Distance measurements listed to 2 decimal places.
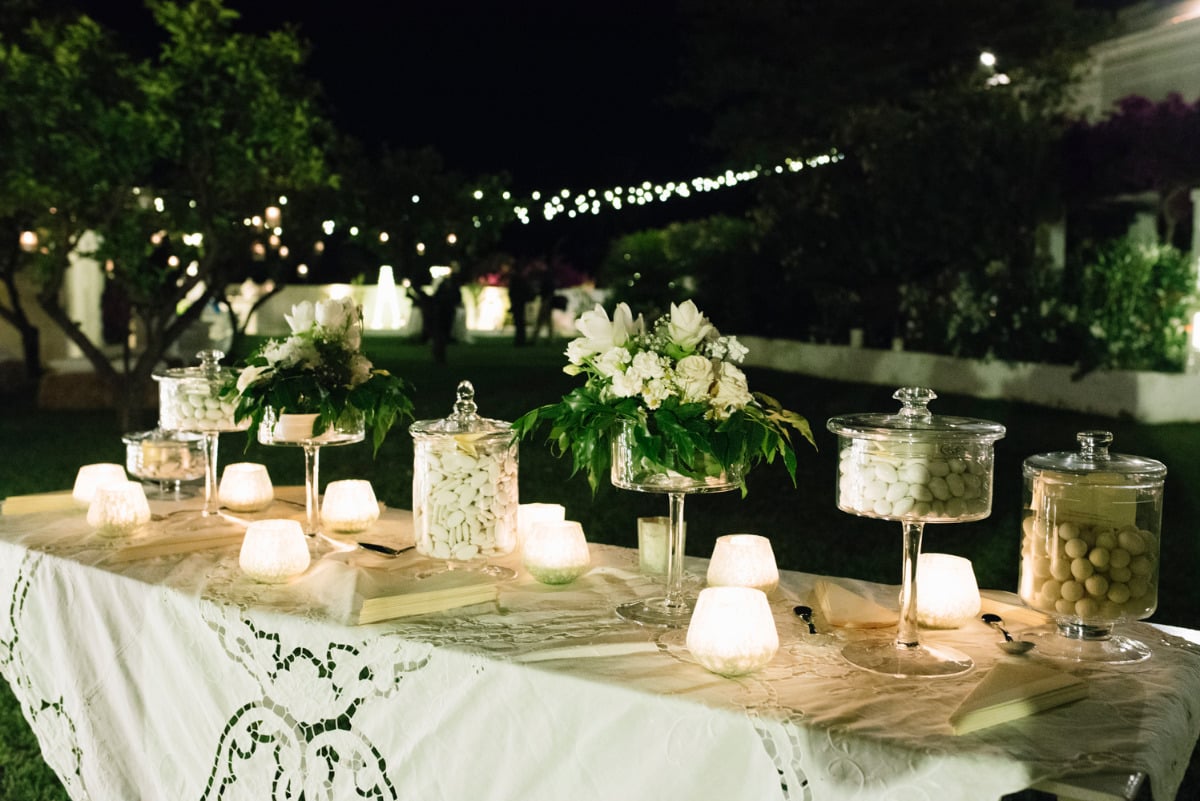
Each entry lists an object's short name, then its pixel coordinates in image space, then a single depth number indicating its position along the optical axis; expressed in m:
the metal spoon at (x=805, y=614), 2.13
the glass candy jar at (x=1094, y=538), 1.88
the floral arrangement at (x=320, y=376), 2.64
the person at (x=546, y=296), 25.39
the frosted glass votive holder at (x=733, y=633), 1.79
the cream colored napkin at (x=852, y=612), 2.08
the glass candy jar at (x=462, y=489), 2.30
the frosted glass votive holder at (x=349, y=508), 2.88
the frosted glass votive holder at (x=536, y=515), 2.60
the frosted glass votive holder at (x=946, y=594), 2.12
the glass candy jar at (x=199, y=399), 2.92
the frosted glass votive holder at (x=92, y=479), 3.13
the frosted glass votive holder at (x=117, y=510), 2.71
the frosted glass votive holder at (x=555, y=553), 2.38
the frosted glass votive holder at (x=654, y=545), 2.46
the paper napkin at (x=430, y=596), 2.13
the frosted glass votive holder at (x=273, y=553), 2.37
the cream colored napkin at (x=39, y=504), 3.10
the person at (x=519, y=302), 24.70
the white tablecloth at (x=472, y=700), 1.60
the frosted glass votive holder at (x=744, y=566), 2.27
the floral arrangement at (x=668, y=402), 2.03
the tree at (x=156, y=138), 7.82
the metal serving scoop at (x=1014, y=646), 1.97
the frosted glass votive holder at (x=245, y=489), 3.12
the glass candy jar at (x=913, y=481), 1.84
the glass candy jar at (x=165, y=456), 3.28
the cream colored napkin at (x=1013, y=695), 1.61
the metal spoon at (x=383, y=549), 2.61
